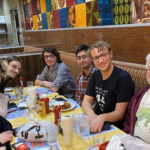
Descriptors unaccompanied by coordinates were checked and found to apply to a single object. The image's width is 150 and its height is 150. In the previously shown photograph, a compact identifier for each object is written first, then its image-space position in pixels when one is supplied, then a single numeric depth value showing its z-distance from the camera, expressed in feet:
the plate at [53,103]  5.34
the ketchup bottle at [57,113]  4.23
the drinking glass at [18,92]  6.61
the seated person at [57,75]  8.53
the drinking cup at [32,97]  5.51
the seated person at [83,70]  7.07
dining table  3.59
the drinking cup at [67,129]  3.42
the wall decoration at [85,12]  7.66
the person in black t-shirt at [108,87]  5.14
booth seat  6.26
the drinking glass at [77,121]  3.84
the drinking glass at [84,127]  3.83
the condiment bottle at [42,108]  4.92
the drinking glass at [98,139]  3.51
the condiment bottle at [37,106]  5.28
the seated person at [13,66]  7.85
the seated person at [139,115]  4.05
